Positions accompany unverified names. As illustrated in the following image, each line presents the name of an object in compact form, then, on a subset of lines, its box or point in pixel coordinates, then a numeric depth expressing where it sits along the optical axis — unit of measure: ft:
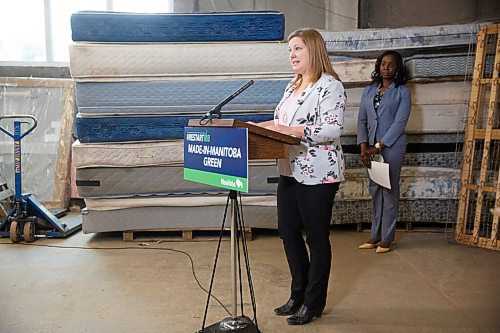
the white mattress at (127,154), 11.44
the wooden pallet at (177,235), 11.94
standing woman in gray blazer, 10.43
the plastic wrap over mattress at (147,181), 11.53
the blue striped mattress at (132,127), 11.40
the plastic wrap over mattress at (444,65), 11.76
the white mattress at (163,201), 11.66
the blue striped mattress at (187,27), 11.21
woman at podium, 6.41
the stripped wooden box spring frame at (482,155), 11.08
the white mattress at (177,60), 11.20
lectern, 5.59
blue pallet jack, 11.64
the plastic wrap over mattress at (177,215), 11.71
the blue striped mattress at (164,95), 11.30
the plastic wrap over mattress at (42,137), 15.35
